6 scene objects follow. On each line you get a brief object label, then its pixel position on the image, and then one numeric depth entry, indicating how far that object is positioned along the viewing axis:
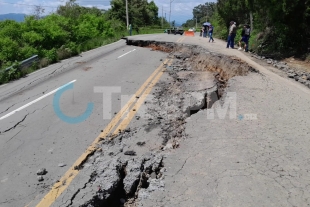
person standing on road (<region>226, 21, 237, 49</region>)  15.81
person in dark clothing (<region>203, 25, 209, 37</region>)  33.34
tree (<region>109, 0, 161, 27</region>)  53.75
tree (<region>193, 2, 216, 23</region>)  118.31
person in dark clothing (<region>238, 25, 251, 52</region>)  15.54
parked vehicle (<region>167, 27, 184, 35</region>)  42.28
